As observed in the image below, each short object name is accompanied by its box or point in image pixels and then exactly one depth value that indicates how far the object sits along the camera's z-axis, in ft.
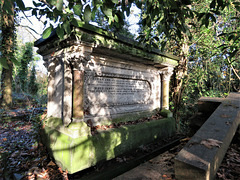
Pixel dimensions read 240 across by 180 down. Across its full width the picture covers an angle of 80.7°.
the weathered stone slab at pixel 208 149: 4.35
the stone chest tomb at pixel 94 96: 7.87
